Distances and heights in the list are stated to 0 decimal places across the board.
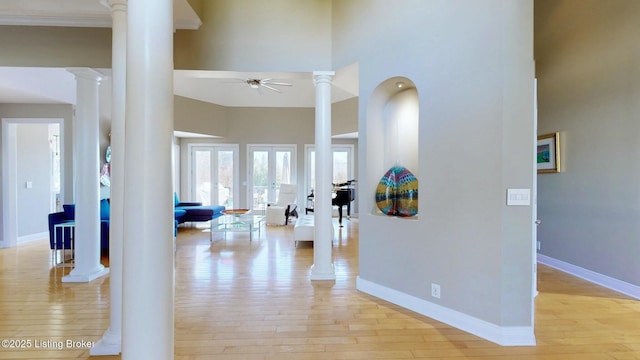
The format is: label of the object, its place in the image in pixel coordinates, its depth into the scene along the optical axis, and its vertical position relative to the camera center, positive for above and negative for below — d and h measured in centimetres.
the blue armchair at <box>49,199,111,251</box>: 446 -79
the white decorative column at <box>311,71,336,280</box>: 374 -2
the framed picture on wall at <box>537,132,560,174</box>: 402 +36
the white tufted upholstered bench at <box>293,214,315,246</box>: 530 -99
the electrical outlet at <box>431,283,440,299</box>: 270 -105
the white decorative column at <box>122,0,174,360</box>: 129 -2
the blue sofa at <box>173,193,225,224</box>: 685 -82
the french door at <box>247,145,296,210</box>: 926 +26
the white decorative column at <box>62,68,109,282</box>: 366 -4
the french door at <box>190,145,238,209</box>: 920 +17
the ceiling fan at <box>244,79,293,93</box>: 577 +199
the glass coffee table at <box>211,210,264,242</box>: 577 -93
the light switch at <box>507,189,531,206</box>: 232 -15
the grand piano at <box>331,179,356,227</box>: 769 -46
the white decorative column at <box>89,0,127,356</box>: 209 +3
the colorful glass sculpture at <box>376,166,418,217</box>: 309 -16
